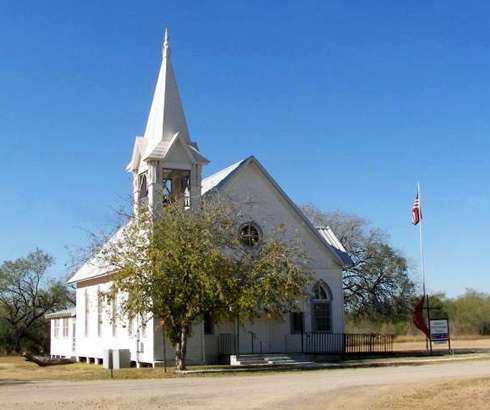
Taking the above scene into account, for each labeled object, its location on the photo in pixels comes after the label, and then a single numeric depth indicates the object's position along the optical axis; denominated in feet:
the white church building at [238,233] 111.65
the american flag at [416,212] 129.08
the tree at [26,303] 206.39
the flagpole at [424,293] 123.03
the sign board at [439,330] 122.11
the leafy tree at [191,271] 92.68
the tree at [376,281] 179.73
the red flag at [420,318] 124.47
